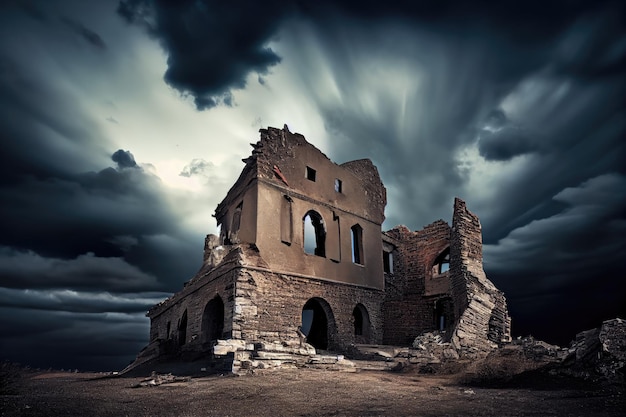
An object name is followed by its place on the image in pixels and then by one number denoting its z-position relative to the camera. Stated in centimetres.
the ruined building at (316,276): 1506
